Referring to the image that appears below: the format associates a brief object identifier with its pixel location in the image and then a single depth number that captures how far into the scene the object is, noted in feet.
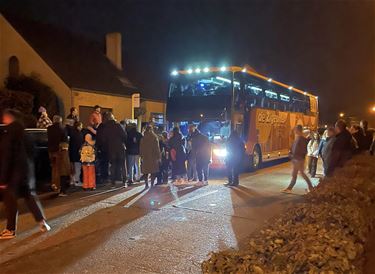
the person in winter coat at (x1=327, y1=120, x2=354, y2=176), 31.30
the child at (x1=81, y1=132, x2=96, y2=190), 34.78
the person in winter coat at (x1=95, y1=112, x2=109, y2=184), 36.94
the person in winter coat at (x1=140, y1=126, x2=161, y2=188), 37.04
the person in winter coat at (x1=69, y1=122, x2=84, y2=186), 36.65
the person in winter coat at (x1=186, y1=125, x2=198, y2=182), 41.27
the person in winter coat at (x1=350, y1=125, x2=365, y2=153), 39.27
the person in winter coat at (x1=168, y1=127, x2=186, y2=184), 40.40
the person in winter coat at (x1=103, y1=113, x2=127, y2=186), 36.65
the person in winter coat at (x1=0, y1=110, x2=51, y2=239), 21.47
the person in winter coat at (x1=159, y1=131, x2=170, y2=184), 40.40
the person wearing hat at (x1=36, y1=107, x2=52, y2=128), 44.73
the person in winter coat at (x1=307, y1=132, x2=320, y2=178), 48.52
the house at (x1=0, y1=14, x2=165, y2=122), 79.56
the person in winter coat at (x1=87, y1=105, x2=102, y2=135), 38.38
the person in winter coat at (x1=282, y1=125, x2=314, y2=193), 35.86
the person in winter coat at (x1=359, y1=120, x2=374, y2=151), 39.60
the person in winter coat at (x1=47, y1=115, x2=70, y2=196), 33.01
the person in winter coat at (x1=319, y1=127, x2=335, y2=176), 32.50
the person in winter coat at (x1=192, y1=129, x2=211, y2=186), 40.27
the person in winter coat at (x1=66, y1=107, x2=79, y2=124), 39.81
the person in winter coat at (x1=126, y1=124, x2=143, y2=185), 39.52
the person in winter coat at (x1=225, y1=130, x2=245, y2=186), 38.88
